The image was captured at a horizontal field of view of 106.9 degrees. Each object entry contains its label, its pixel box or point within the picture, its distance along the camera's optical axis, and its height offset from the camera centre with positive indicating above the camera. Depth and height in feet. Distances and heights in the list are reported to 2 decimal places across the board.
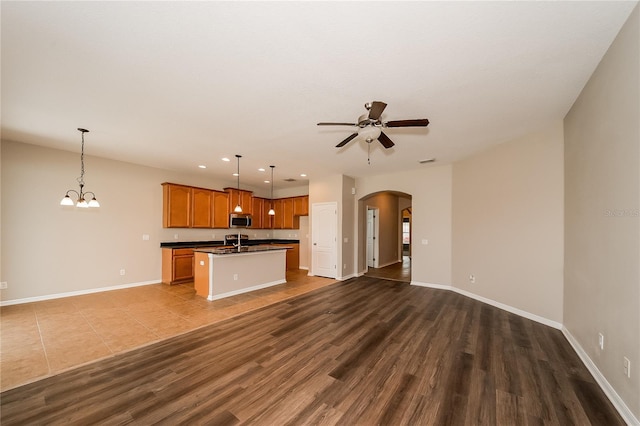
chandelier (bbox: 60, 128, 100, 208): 12.46 +1.34
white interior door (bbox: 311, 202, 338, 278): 21.88 -2.23
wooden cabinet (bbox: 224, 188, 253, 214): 24.28 +1.63
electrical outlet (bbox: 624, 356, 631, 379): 5.90 -3.77
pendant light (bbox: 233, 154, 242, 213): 16.25 +1.98
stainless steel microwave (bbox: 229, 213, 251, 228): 20.99 -0.48
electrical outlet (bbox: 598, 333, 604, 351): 7.28 -3.83
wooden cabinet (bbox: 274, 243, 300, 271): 26.73 -4.86
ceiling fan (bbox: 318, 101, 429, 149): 8.33 +3.31
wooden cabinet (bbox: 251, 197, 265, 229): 27.08 +0.33
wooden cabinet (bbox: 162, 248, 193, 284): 19.20 -4.23
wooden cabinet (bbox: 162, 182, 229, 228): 20.12 +0.66
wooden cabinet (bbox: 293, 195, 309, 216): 26.68 +1.05
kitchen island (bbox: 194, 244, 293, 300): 15.25 -3.93
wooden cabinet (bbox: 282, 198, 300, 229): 27.63 -0.11
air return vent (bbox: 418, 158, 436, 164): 16.65 +3.99
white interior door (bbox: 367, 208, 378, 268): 27.32 -2.12
